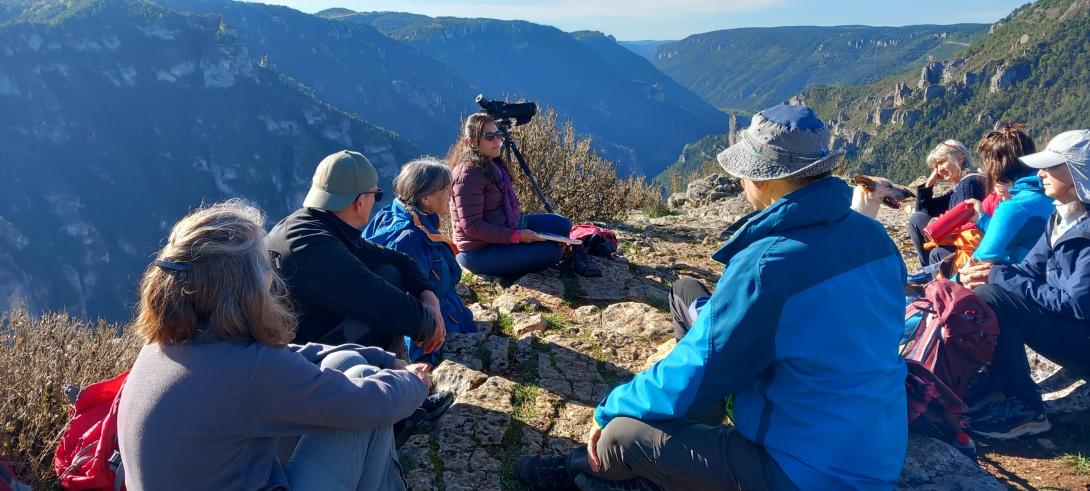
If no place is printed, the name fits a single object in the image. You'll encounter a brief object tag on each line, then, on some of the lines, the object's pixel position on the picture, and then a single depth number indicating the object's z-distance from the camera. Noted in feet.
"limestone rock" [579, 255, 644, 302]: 15.52
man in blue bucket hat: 5.12
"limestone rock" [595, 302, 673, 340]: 12.82
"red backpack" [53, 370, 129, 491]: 5.76
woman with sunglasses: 14.65
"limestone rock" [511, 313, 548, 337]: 13.14
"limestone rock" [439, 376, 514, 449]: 9.18
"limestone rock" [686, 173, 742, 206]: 33.60
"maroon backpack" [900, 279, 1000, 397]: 9.27
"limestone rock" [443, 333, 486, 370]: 11.63
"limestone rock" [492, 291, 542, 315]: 14.34
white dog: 12.74
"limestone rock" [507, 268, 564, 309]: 14.96
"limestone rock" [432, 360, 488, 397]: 10.60
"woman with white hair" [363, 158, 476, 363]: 11.44
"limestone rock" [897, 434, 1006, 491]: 7.89
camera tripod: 18.16
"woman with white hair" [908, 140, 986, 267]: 14.96
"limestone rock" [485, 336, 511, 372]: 11.54
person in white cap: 9.05
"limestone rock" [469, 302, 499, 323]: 13.85
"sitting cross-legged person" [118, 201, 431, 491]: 4.76
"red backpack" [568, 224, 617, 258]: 17.22
